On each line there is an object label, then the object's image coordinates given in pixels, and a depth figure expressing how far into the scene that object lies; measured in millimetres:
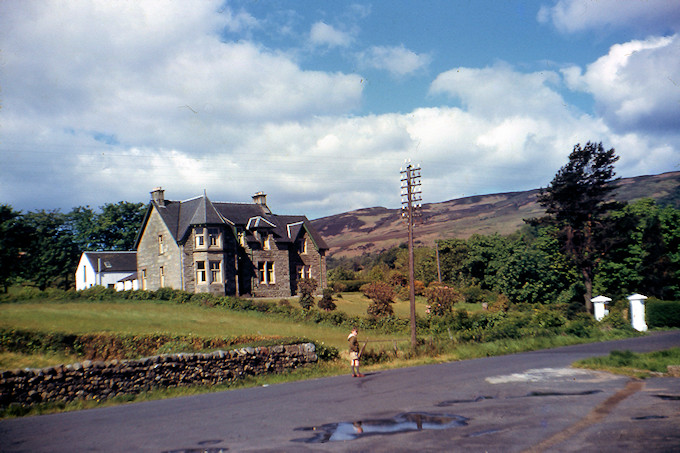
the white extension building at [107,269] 68750
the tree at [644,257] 56000
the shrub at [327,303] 50781
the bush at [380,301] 46469
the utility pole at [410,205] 31659
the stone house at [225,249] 50875
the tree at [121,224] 86875
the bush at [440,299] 48328
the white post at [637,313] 38812
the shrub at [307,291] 50688
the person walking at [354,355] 20141
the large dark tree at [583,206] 56250
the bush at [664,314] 42438
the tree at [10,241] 60419
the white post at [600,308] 41531
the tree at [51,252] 77500
